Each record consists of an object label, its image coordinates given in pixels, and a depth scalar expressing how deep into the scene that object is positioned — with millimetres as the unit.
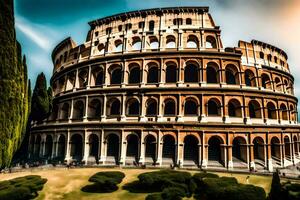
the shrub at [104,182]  14695
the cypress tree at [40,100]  25541
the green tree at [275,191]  10711
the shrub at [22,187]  12323
